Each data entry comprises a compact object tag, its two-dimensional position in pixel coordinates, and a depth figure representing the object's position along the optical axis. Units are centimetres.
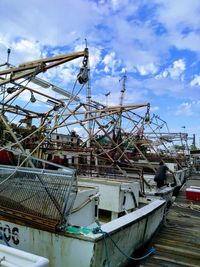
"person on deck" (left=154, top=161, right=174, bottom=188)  945
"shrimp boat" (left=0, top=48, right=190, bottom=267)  312
